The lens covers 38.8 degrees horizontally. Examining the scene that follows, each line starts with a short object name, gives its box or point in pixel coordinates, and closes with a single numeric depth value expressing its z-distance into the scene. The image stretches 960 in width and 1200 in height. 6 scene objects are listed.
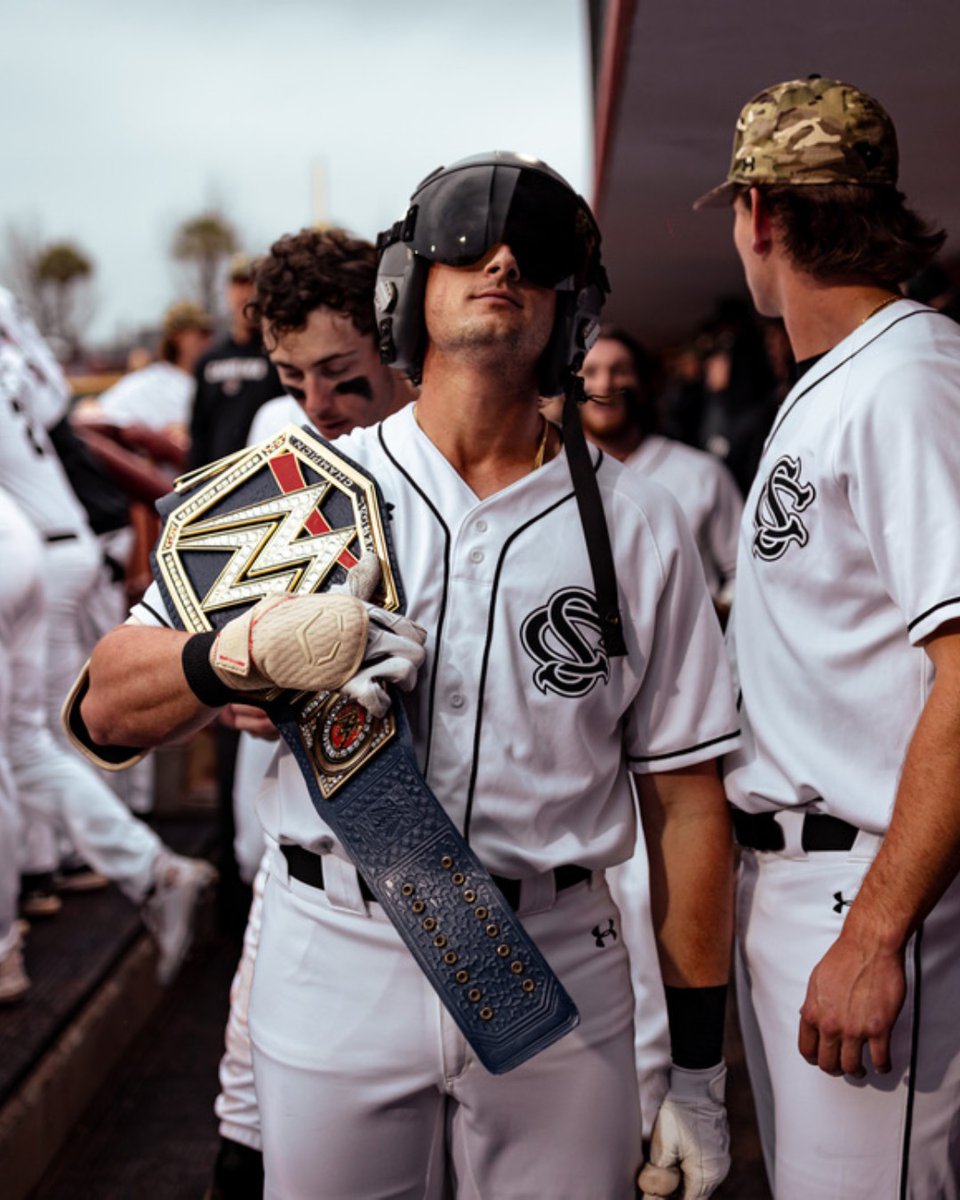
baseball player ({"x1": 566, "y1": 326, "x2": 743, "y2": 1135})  4.73
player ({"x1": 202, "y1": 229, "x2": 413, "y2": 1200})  2.93
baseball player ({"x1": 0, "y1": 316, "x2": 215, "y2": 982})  4.68
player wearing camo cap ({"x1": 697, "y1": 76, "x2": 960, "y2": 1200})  2.00
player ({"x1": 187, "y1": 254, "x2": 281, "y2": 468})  5.62
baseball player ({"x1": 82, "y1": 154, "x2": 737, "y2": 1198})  1.99
